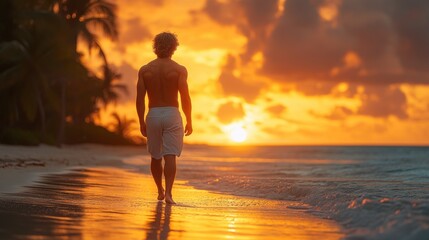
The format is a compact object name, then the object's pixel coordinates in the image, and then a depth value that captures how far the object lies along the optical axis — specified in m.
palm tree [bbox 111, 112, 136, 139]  54.09
